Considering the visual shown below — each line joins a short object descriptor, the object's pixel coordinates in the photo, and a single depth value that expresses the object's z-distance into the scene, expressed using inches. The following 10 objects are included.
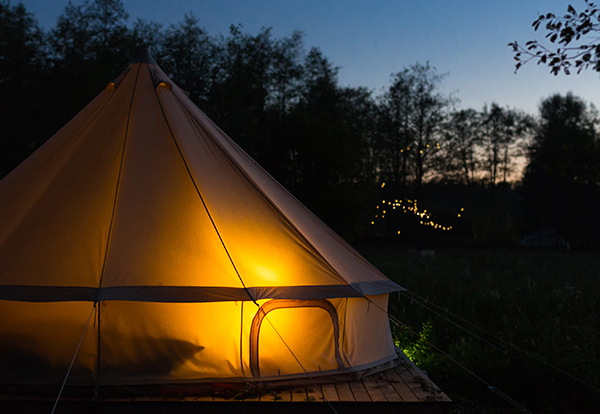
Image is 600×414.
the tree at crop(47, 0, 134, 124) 915.4
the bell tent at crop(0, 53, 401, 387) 181.6
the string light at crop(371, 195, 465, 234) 1015.1
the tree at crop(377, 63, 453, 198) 1222.9
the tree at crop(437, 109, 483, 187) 1240.8
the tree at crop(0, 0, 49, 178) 864.3
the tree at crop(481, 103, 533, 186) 1384.1
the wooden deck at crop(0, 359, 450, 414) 170.9
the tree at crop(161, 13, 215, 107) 972.6
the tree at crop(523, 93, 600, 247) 1384.1
